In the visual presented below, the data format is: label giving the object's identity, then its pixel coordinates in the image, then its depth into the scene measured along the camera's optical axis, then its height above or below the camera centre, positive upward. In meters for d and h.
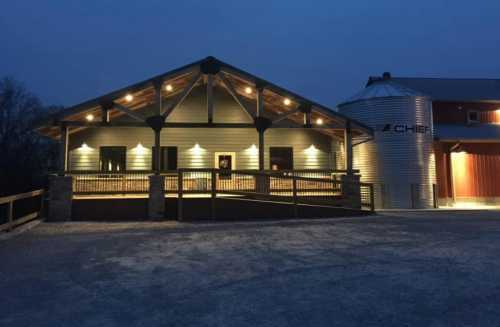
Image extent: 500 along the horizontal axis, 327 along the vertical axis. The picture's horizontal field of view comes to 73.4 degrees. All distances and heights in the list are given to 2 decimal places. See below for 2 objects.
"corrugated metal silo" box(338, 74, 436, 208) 16.11 +1.48
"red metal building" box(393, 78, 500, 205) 17.69 +1.44
